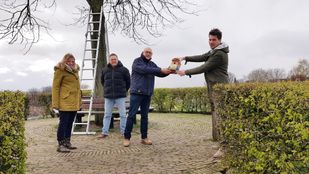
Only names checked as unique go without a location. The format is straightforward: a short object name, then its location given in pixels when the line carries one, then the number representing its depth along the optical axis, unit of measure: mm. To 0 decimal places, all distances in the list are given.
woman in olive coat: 5431
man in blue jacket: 5660
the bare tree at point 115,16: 9509
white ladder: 7582
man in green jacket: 4780
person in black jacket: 6684
